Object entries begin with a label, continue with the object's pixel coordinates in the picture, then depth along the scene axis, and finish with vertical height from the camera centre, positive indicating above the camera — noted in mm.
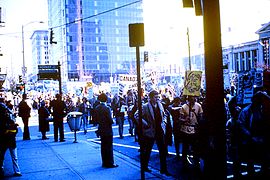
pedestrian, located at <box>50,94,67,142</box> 13781 -1227
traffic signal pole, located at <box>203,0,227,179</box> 4609 -191
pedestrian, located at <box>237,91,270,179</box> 6383 -961
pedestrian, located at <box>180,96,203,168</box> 7961 -1074
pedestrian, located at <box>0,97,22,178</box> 7777 -1143
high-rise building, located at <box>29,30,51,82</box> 195650 +27758
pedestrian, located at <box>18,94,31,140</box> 15133 -1261
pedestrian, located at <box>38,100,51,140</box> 15305 -1629
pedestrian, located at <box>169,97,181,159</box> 9403 -1279
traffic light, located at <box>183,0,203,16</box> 5775 +1256
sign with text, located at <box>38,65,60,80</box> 17219 +622
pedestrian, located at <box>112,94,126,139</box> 14523 -1293
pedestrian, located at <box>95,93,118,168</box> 8617 -1240
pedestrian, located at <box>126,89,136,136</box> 21228 -1056
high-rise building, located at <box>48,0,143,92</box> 125938 +16990
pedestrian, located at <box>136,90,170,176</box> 7741 -1033
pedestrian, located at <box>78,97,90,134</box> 19728 -1493
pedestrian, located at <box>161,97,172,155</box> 10258 -1468
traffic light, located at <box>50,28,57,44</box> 21233 +3129
